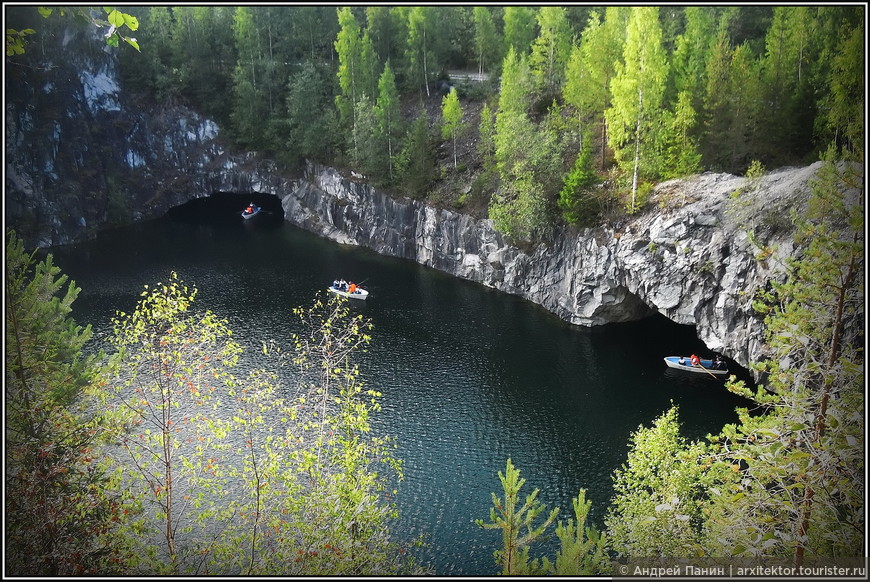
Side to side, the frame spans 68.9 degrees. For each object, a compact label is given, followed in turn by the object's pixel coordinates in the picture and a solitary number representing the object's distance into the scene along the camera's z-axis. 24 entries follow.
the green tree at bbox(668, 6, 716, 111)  42.84
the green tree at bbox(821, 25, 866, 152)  22.51
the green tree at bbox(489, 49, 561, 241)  44.94
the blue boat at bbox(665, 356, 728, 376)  36.88
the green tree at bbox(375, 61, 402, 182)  57.54
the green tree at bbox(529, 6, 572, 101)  54.41
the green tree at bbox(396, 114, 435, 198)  55.22
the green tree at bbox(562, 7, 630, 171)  41.84
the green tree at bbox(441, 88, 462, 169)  55.22
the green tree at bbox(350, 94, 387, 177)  57.09
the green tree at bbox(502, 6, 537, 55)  63.34
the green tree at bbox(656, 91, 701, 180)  38.59
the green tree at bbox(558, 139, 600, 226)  41.58
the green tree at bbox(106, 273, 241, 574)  14.41
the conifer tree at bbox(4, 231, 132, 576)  12.57
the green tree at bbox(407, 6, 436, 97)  66.19
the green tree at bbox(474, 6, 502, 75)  64.81
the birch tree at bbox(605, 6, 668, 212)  36.44
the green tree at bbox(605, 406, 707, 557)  17.64
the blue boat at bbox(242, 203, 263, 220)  69.89
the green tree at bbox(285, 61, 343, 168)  63.59
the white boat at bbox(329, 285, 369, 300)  48.69
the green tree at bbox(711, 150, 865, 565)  10.38
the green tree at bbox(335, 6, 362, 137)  60.19
